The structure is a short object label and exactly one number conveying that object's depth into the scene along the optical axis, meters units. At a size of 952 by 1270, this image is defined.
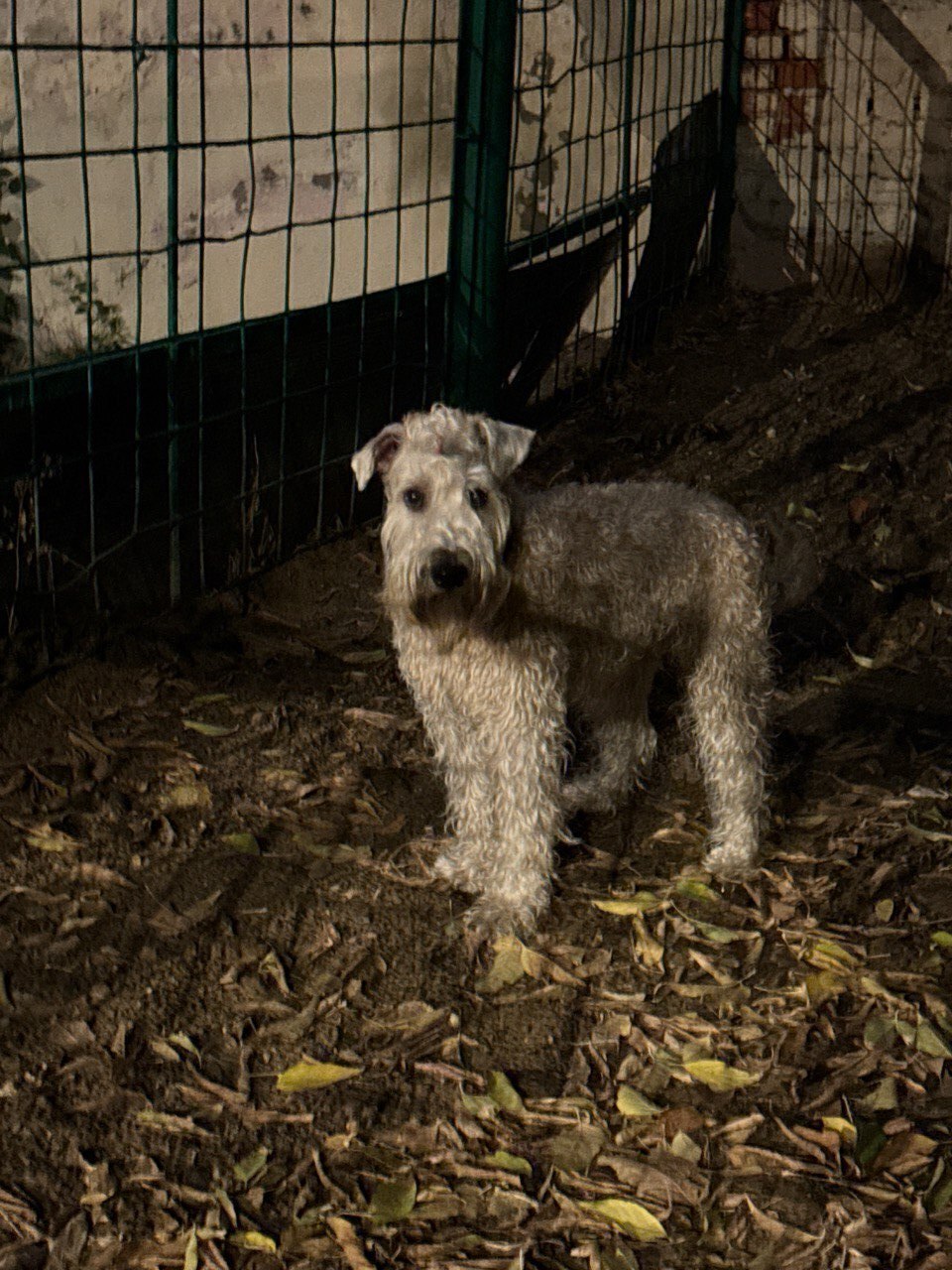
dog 3.75
